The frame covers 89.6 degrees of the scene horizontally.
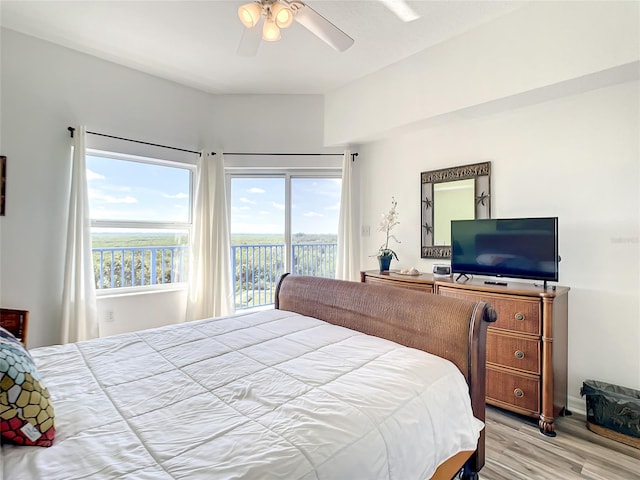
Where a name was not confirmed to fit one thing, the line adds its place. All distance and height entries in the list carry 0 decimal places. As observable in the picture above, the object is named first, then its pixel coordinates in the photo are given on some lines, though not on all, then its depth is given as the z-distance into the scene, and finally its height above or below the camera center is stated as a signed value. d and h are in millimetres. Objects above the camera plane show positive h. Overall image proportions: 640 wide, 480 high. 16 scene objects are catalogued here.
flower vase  3252 -180
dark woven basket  1897 -985
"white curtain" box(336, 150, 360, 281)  3760 +125
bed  798 -525
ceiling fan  1776 +1287
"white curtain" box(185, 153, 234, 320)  3578 -79
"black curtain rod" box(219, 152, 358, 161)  3823 +1058
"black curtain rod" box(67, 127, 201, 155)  2909 +1021
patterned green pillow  815 -436
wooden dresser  2016 -691
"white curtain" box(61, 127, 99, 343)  2793 -220
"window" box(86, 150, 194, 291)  3199 +239
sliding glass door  3939 +348
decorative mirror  2812 +403
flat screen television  2172 -23
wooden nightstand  2295 -578
